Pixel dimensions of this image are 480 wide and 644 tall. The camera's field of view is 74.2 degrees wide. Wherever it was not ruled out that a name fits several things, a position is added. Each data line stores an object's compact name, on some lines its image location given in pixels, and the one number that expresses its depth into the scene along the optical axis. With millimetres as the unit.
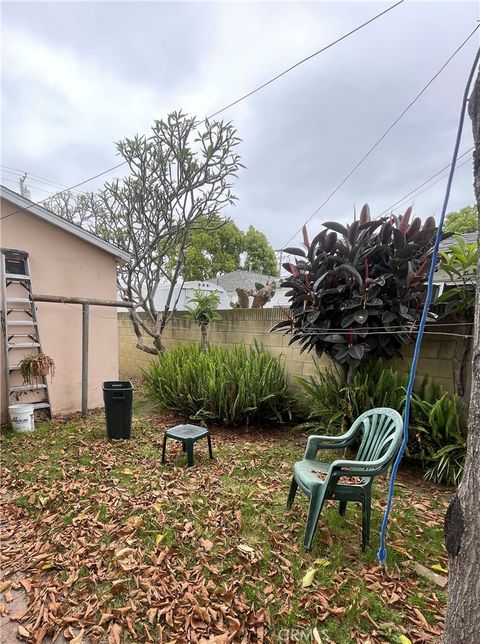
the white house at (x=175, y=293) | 11109
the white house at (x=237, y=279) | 18070
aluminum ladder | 4336
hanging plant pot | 4215
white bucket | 4105
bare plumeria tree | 5980
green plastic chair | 1909
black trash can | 3904
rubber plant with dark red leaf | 3174
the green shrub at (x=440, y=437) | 2797
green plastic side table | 3145
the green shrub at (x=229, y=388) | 4301
